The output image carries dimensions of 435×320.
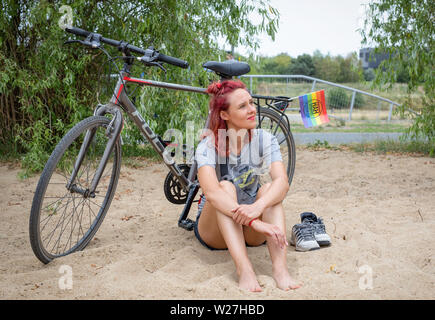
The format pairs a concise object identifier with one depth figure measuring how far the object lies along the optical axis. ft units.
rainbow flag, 11.19
